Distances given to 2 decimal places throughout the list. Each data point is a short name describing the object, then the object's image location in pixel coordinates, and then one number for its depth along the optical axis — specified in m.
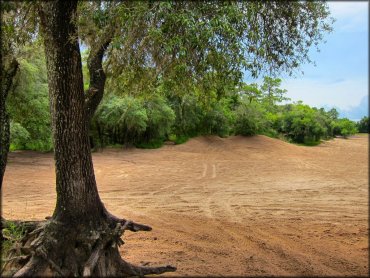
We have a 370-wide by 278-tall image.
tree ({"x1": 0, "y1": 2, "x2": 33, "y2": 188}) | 5.76
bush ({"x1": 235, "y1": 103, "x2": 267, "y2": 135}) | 34.22
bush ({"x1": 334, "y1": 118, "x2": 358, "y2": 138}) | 47.06
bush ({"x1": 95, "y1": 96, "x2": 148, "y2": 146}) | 25.89
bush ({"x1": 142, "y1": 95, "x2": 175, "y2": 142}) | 27.86
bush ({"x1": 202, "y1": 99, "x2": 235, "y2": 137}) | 33.04
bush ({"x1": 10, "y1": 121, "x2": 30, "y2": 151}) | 17.84
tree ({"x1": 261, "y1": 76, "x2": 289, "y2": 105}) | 41.88
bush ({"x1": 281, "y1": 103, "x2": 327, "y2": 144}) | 39.81
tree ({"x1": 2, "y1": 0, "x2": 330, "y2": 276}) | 4.76
